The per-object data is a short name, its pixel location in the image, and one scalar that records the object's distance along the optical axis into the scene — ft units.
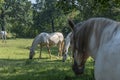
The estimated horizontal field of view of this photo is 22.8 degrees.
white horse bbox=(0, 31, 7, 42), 120.81
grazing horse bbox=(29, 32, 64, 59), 58.98
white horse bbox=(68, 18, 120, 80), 8.71
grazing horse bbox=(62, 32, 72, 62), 50.95
